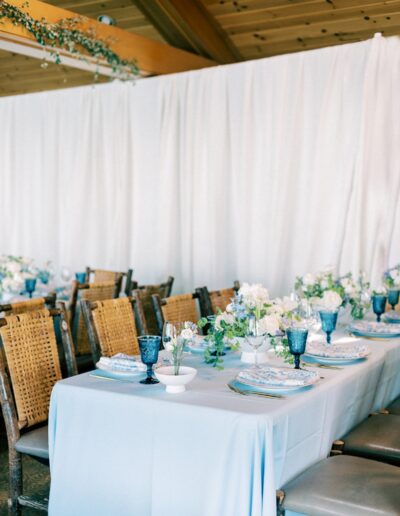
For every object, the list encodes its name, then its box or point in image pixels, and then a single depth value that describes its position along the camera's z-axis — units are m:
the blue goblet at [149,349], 2.52
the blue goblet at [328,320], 3.30
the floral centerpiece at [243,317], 2.83
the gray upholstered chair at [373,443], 2.76
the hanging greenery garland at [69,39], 4.81
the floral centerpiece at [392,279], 4.27
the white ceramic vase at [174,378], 2.40
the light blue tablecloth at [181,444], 2.19
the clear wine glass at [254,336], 2.86
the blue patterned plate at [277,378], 2.48
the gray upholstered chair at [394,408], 3.34
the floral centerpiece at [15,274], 5.00
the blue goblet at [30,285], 5.20
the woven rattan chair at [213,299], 4.03
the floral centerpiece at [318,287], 3.54
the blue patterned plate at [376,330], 3.60
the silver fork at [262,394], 2.41
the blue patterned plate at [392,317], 4.12
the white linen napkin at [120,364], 2.67
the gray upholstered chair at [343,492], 2.20
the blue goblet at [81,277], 5.82
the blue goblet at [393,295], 4.32
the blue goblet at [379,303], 3.96
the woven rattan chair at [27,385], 2.73
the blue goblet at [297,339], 2.68
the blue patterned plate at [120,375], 2.62
